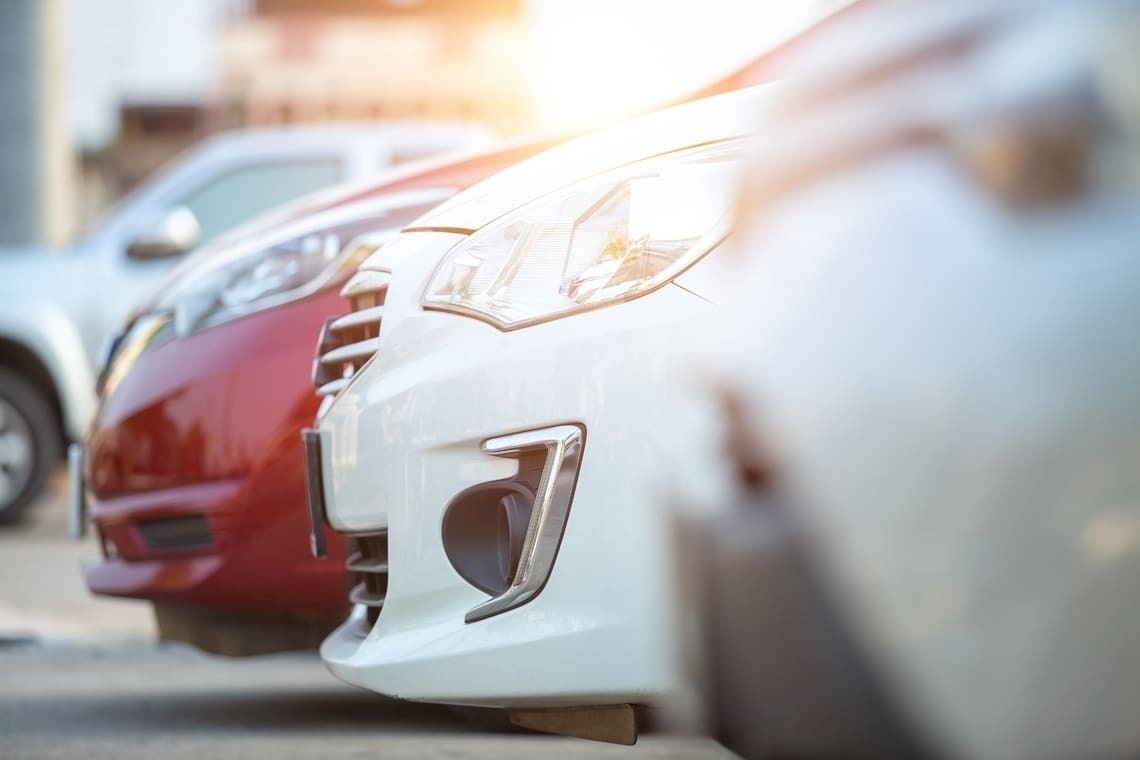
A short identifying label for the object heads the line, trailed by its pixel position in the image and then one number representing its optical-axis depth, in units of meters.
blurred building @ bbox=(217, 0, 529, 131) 43.88
